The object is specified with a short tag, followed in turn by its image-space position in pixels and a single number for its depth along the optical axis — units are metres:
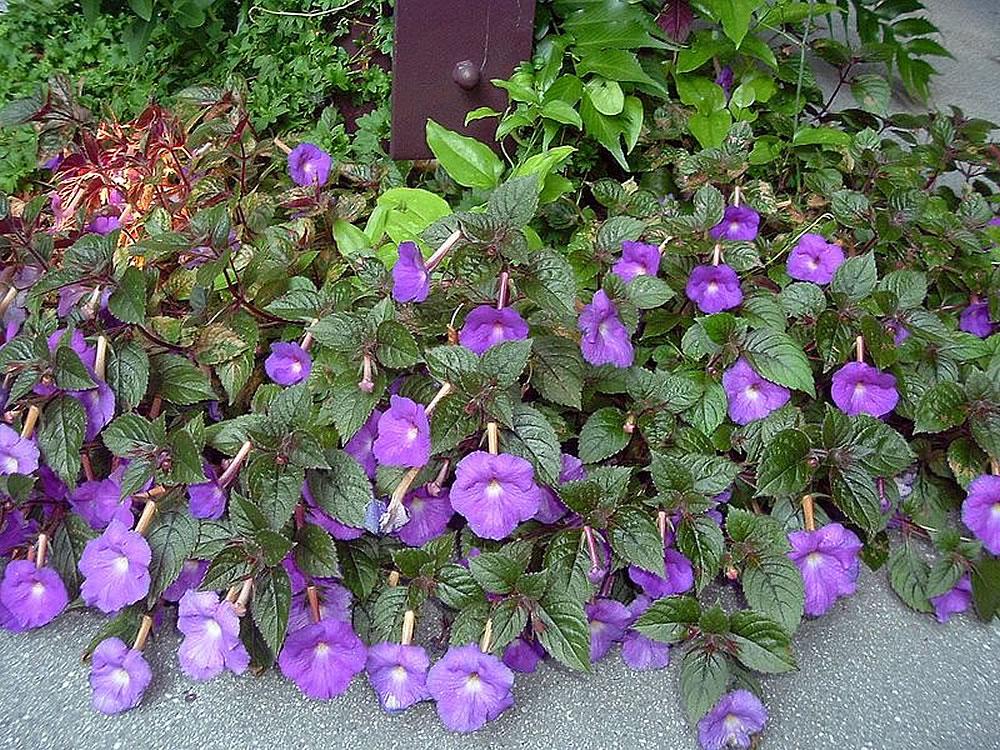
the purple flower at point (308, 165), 1.55
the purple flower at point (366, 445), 1.18
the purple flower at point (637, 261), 1.39
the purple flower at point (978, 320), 1.51
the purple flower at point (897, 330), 1.36
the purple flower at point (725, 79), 1.89
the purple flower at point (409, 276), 1.17
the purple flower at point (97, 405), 1.17
